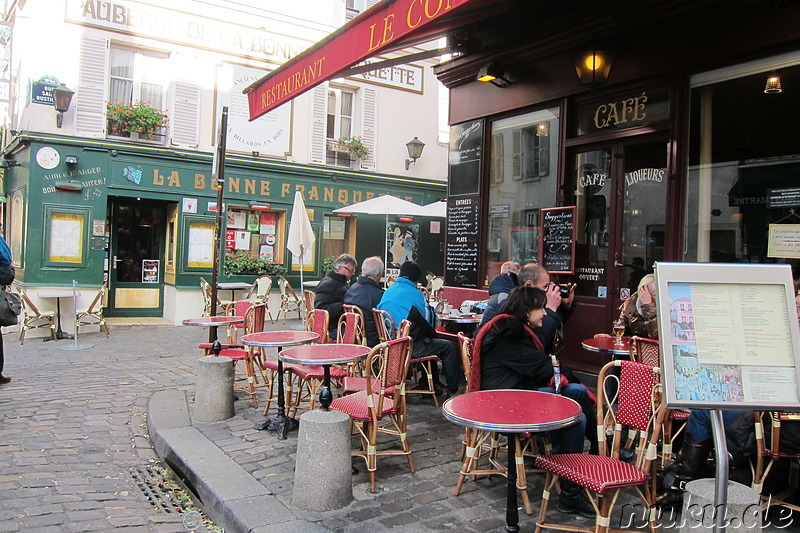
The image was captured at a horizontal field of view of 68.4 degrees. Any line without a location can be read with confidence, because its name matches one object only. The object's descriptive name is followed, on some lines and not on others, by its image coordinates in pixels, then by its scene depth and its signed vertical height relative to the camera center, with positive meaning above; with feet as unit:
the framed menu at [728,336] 7.73 -0.82
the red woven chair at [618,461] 9.55 -3.37
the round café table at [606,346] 15.20 -2.05
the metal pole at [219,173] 21.52 +3.12
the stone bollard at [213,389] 17.74 -4.05
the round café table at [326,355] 13.91 -2.39
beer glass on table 16.56 -1.70
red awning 14.76 +6.44
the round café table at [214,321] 21.01 -2.40
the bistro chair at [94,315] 33.73 -3.83
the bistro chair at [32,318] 33.04 -4.01
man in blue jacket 19.54 -1.76
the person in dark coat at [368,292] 20.35 -1.11
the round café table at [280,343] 16.43 -2.39
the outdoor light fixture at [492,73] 23.82 +7.85
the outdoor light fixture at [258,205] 44.21 +3.94
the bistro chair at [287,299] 43.29 -3.04
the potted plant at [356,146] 48.39 +9.45
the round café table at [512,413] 9.62 -2.57
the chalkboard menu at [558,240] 21.91 +1.08
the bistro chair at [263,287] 41.78 -2.11
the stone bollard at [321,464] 11.62 -4.06
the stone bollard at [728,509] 7.45 -3.03
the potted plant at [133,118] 39.47 +9.10
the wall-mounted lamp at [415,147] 49.57 +9.80
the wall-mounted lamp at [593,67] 20.39 +7.14
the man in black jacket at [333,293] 22.30 -1.26
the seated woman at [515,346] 12.32 -1.70
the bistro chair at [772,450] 10.67 -3.20
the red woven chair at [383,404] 13.05 -3.38
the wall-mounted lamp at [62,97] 35.78 +9.40
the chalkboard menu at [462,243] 26.30 +1.00
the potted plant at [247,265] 43.42 -0.56
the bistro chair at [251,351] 20.06 -3.35
